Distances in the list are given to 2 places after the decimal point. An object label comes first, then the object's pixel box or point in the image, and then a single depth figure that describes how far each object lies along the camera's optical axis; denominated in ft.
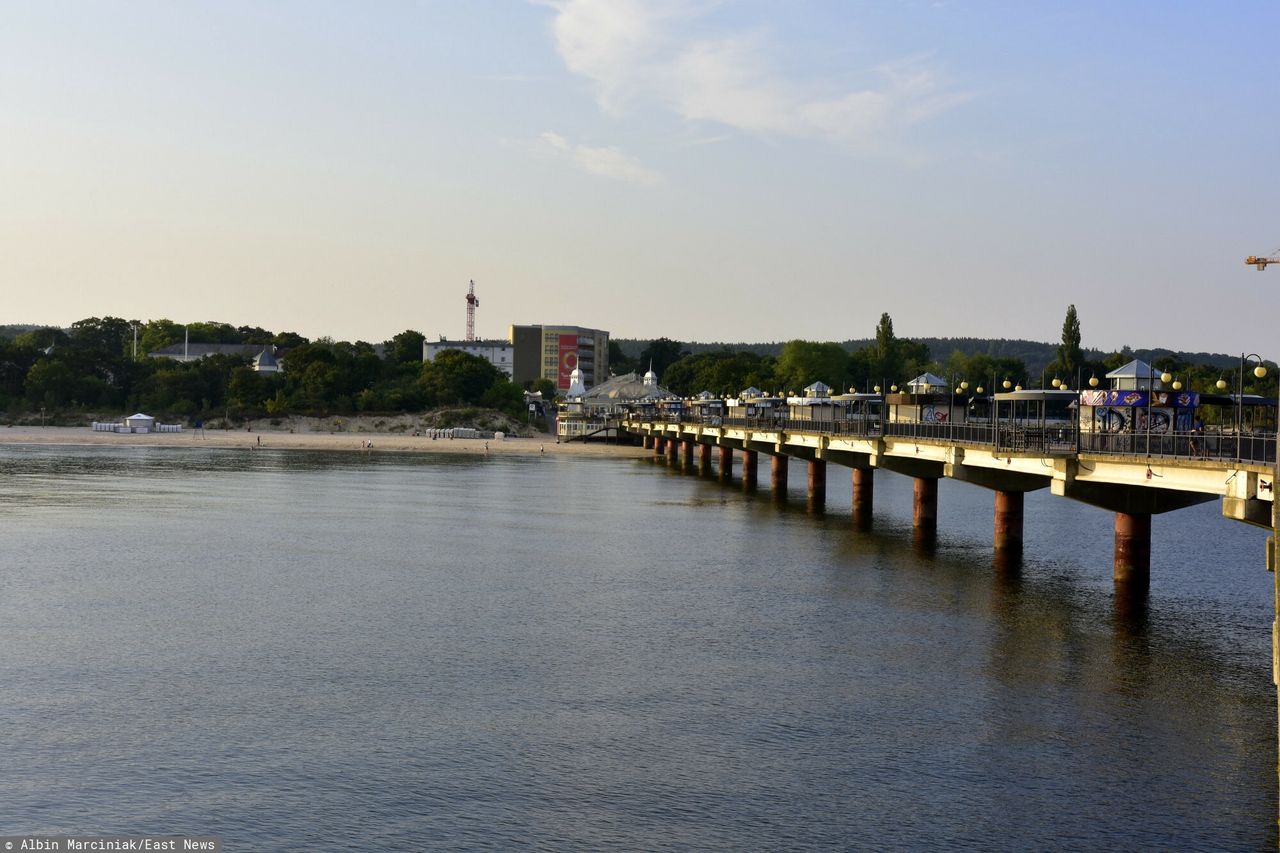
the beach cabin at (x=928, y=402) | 254.88
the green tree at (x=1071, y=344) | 599.16
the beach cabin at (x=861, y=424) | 225.97
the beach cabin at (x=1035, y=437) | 147.23
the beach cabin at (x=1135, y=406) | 156.56
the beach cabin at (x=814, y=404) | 368.64
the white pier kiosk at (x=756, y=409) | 337.11
